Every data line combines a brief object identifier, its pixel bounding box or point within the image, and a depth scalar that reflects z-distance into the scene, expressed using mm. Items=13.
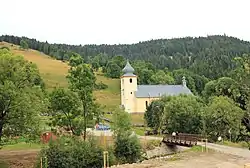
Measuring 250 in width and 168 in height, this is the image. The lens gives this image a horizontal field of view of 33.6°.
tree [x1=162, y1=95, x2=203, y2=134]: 43562
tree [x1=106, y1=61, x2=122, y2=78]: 117312
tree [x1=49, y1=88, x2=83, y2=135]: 33469
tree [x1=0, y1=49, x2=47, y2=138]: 28844
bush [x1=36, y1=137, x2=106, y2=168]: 27484
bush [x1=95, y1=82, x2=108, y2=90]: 100800
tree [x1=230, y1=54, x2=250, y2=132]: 37844
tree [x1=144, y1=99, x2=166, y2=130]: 52656
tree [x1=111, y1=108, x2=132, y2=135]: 36222
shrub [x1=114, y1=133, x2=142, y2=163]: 31184
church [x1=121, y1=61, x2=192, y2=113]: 81688
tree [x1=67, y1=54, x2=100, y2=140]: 33938
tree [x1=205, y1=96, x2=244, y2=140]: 39219
